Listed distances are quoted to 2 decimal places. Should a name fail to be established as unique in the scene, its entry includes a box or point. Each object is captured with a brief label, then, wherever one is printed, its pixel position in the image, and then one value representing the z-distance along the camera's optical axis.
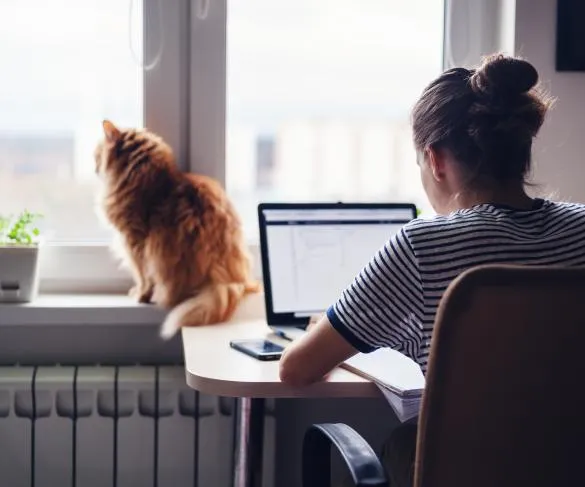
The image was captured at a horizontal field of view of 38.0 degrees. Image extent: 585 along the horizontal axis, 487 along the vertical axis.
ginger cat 1.98
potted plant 1.99
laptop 1.88
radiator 1.99
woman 1.20
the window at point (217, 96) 2.13
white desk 1.41
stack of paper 1.36
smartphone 1.58
